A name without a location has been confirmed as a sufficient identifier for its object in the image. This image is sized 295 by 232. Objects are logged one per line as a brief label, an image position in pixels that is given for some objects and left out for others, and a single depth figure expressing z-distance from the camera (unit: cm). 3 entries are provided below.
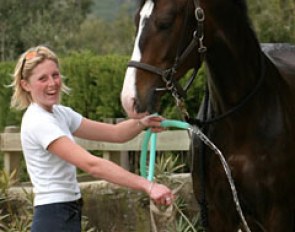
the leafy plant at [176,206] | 933
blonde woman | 549
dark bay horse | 580
